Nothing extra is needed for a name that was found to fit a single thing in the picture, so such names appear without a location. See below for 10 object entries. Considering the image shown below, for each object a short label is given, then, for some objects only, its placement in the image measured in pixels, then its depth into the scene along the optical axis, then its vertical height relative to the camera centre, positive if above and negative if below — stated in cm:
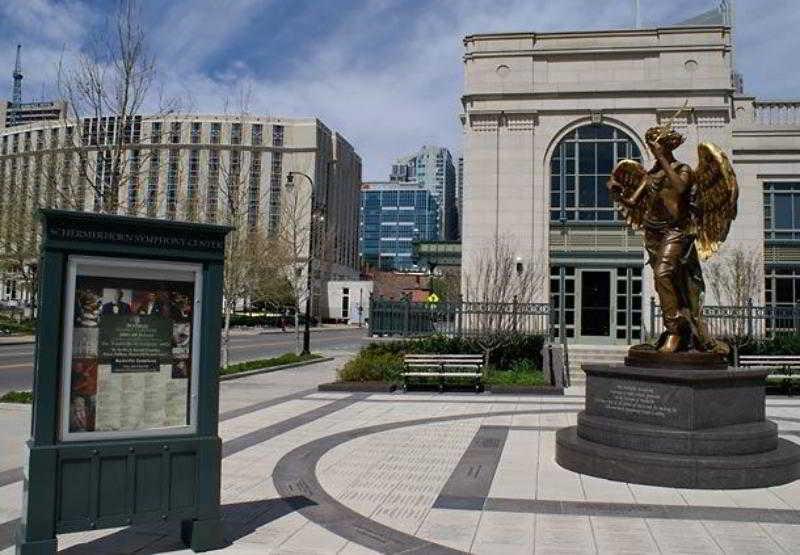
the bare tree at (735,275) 2617 +189
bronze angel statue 916 +140
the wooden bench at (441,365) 1777 -128
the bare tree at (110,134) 1462 +414
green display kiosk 484 -53
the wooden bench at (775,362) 1766 -102
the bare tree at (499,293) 2122 +93
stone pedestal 776 -133
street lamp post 2814 +123
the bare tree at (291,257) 2872 +267
